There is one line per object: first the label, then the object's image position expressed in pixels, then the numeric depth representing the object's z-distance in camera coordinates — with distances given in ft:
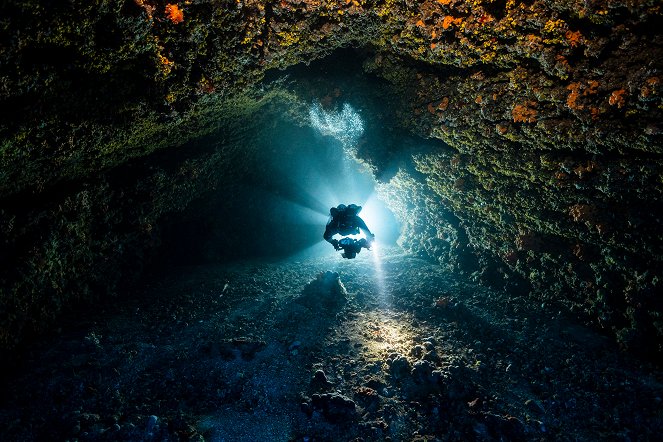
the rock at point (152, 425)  10.04
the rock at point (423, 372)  11.91
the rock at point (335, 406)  10.81
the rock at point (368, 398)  11.27
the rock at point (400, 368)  12.38
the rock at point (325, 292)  17.99
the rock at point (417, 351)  13.34
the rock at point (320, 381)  12.04
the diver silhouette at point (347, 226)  17.30
